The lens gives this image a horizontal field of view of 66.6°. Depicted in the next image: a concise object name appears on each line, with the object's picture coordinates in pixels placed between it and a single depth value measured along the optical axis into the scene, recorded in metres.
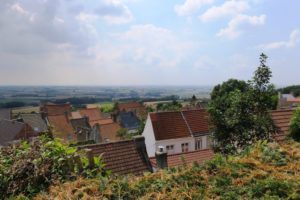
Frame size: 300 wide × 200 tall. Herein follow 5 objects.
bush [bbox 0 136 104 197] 2.92
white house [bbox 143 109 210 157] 19.48
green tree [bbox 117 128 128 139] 29.35
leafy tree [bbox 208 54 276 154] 9.31
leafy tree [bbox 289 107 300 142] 6.91
